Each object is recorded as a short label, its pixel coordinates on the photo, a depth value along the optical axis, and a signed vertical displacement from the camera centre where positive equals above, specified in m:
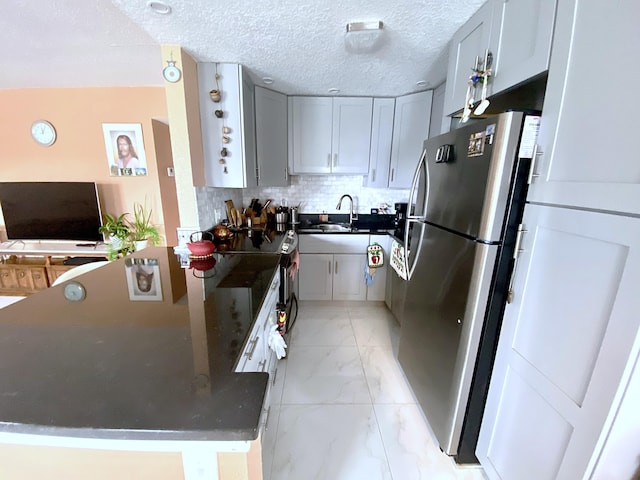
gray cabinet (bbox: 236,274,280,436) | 0.91 -0.70
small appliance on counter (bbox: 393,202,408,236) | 3.01 -0.33
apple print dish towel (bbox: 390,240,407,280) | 1.79 -0.58
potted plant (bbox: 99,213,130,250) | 2.79 -0.57
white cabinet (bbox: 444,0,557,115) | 0.91 +0.61
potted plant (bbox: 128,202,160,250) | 2.85 -0.55
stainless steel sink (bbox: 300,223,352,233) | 2.80 -0.50
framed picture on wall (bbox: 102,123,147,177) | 2.77 +0.33
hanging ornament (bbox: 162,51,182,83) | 1.63 +0.68
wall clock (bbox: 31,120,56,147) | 2.77 +0.48
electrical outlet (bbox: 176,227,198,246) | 1.89 -0.39
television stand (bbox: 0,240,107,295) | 2.88 -0.98
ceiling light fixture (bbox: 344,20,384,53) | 1.38 +0.85
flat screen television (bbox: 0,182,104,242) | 2.85 -0.37
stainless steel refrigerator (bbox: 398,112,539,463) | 0.98 -0.33
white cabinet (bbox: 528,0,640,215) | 0.67 +0.23
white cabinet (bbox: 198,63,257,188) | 1.89 +0.43
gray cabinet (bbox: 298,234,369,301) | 2.71 -0.88
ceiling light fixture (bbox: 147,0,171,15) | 1.21 +0.82
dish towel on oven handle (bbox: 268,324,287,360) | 1.37 -0.84
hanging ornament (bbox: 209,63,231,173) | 1.89 +0.45
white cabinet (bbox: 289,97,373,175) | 2.64 +0.52
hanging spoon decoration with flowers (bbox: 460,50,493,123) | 1.16 +0.50
